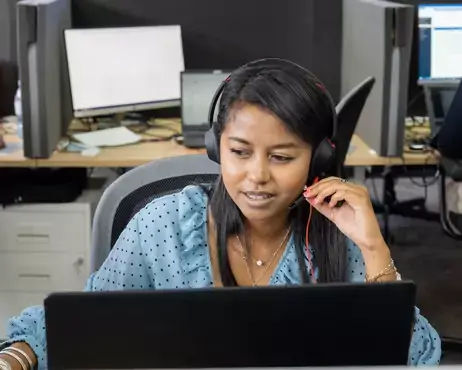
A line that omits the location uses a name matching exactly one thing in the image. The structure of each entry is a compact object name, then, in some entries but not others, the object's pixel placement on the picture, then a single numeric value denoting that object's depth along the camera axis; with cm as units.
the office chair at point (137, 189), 142
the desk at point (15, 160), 254
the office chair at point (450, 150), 247
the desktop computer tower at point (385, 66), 247
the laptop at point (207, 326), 69
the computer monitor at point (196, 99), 272
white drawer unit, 261
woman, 118
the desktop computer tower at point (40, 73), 240
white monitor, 288
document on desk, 274
